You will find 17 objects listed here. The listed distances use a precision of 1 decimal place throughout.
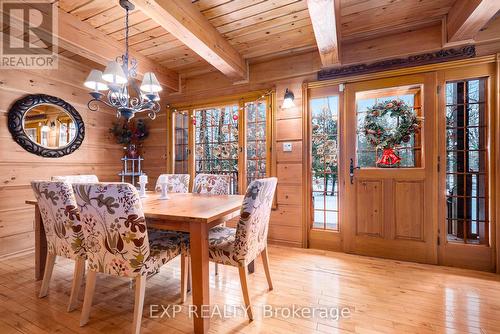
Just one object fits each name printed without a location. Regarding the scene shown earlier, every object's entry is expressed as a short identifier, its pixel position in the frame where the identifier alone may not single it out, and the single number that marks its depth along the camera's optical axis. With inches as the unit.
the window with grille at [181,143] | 154.5
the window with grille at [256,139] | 133.2
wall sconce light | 119.2
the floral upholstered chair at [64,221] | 66.1
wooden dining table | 58.4
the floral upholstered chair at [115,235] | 53.3
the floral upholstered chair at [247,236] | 61.4
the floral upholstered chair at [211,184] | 104.3
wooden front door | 101.0
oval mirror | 109.9
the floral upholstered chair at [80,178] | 96.8
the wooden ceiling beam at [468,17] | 73.8
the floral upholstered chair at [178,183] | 113.0
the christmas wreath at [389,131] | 104.3
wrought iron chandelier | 75.0
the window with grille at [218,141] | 140.8
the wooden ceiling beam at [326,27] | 71.9
